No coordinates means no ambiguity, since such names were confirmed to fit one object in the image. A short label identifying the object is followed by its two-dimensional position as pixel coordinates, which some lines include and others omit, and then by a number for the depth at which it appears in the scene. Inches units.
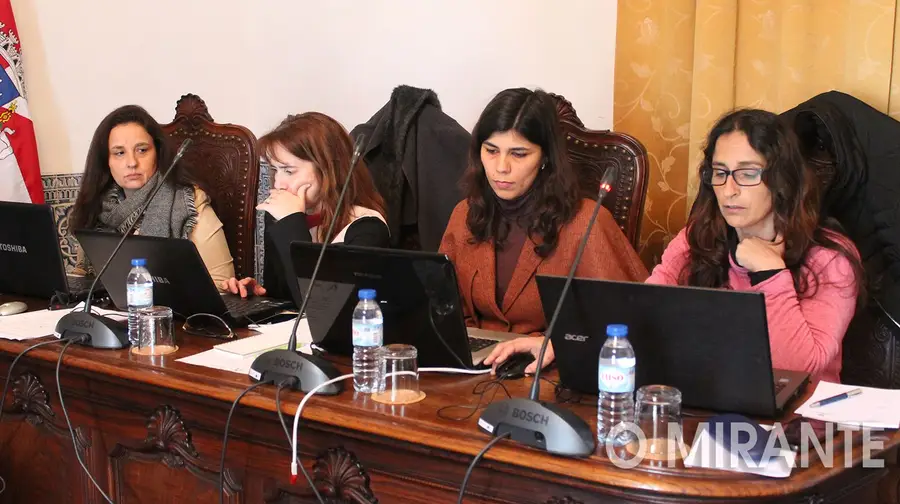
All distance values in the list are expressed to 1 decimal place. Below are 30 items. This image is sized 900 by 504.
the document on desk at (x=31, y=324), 156.4
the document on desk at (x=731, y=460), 121.4
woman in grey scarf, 188.5
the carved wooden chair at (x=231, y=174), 193.5
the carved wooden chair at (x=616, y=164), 166.4
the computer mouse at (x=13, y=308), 164.1
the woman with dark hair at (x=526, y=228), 161.5
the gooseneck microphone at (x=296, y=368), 137.0
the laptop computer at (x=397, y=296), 136.2
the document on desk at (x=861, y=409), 128.0
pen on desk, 130.9
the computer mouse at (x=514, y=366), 139.8
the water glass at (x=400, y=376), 136.0
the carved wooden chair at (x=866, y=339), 151.7
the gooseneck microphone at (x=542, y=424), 124.4
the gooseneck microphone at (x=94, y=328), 151.2
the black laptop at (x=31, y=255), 162.9
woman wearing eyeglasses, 142.9
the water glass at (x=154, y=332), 149.8
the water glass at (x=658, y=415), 125.5
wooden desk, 123.6
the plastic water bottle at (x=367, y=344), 137.2
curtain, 160.4
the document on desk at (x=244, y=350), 145.1
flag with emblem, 201.8
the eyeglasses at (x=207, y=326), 155.3
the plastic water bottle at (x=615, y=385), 125.6
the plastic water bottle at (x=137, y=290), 150.4
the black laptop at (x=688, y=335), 125.4
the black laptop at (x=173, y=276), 152.8
